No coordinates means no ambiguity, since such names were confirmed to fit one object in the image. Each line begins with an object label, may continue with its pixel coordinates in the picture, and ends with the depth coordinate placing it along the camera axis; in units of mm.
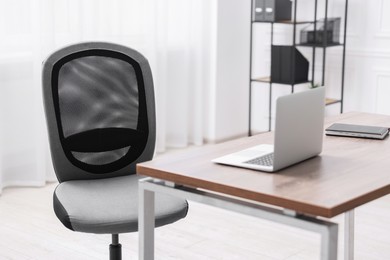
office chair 2482
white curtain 4082
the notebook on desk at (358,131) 2426
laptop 1865
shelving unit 4988
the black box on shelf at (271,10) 5109
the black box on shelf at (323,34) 4996
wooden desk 1720
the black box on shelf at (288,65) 5086
